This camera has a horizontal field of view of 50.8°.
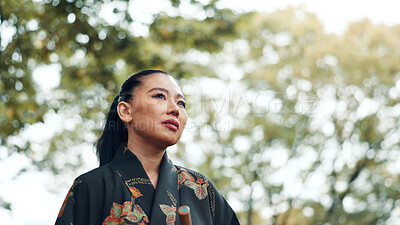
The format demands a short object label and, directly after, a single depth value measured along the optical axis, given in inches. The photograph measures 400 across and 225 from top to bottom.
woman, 81.8
